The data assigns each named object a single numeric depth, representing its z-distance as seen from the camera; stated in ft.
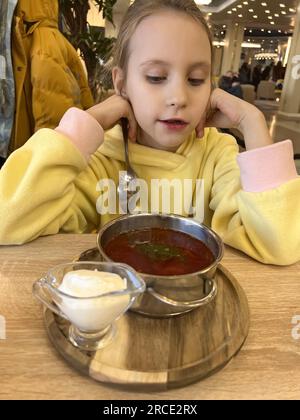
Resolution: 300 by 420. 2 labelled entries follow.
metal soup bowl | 1.61
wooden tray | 1.43
